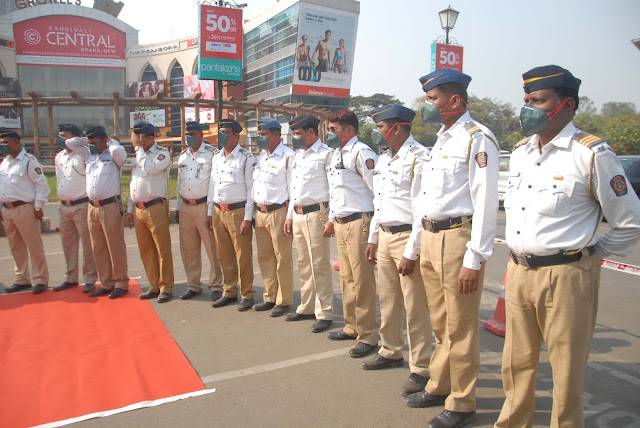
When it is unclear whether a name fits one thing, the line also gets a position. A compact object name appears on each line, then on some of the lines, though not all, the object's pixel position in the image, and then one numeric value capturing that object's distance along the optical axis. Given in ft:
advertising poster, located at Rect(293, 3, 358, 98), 153.89
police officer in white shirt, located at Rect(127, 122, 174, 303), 18.88
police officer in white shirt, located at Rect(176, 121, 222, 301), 19.07
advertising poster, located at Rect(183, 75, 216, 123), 158.81
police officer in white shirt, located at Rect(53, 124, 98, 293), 19.85
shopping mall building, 155.43
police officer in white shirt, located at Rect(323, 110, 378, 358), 13.60
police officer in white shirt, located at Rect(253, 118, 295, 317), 16.94
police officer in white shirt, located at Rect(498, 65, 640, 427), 7.52
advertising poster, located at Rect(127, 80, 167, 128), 171.32
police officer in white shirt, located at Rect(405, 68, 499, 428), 9.10
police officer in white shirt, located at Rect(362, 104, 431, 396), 11.18
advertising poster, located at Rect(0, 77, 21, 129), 147.64
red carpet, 10.80
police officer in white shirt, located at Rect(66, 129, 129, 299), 19.24
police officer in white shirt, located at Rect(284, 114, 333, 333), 15.60
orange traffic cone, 14.48
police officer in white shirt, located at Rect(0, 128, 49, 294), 20.11
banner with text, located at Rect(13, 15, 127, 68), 164.14
